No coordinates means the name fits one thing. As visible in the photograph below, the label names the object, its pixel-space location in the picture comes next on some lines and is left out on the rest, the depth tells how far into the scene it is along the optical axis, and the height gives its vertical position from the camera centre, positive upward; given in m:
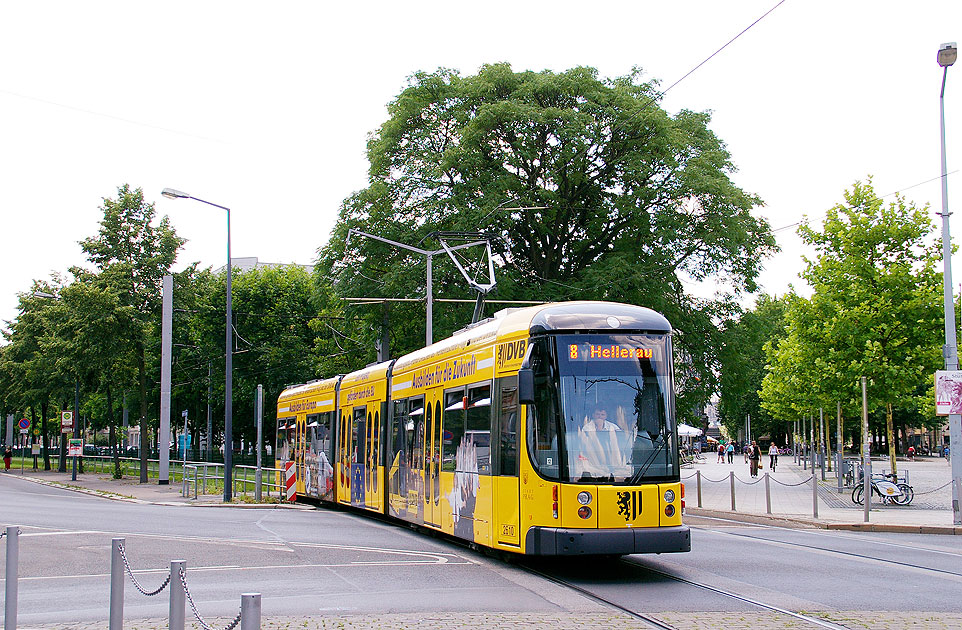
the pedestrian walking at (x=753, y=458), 45.31 -1.58
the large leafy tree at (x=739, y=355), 35.34 +2.27
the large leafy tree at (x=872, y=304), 29.48 +3.33
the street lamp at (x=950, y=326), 21.16 +1.98
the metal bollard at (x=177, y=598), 5.79 -0.97
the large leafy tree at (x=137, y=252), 44.41 +7.34
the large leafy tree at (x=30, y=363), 51.59 +3.11
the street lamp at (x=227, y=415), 29.77 +0.27
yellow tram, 11.83 -0.14
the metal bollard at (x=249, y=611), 4.71 -0.84
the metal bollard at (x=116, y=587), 6.82 -1.08
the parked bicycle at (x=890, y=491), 26.59 -1.79
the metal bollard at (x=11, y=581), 8.06 -1.24
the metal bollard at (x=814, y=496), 22.42 -1.62
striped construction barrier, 27.98 -1.56
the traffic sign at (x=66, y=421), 49.09 +0.17
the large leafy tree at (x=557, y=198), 33.62 +7.43
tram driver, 11.92 -0.26
